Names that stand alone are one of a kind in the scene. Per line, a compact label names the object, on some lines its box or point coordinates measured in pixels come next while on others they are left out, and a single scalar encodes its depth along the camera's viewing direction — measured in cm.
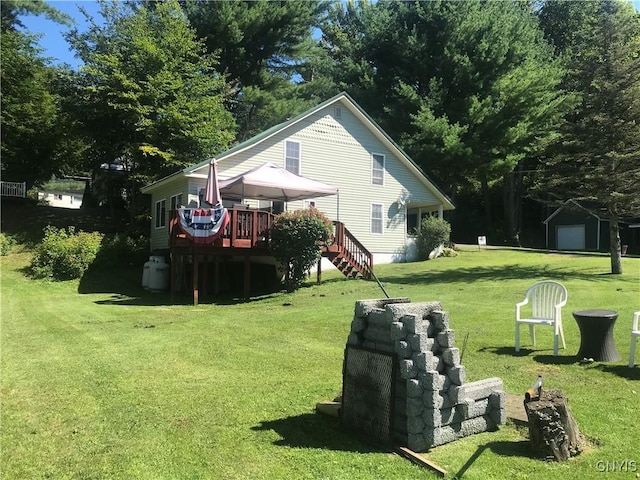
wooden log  374
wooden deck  1438
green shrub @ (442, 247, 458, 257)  2362
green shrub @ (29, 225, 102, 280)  1806
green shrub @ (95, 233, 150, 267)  1961
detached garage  3509
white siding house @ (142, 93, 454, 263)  1925
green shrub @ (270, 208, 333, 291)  1431
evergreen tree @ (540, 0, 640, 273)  1670
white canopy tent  1531
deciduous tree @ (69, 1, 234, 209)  2262
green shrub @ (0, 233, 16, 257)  2061
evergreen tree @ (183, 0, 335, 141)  2916
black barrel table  633
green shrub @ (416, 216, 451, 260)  2231
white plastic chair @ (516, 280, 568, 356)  692
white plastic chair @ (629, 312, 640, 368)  598
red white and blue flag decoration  1373
